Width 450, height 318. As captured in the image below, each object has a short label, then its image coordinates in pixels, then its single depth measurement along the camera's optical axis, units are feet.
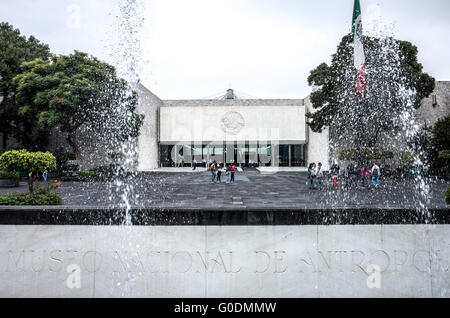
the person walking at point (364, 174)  57.78
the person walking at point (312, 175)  55.31
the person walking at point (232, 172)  69.36
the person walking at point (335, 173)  56.95
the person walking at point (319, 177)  54.75
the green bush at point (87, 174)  80.87
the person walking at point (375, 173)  55.98
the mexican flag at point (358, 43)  45.09
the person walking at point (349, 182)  62.18
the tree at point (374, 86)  76.95
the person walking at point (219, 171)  72.59
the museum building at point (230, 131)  145.28
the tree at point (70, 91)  76.89
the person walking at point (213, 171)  72.49
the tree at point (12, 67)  89.86
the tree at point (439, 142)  88.53
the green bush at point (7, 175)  63.67
